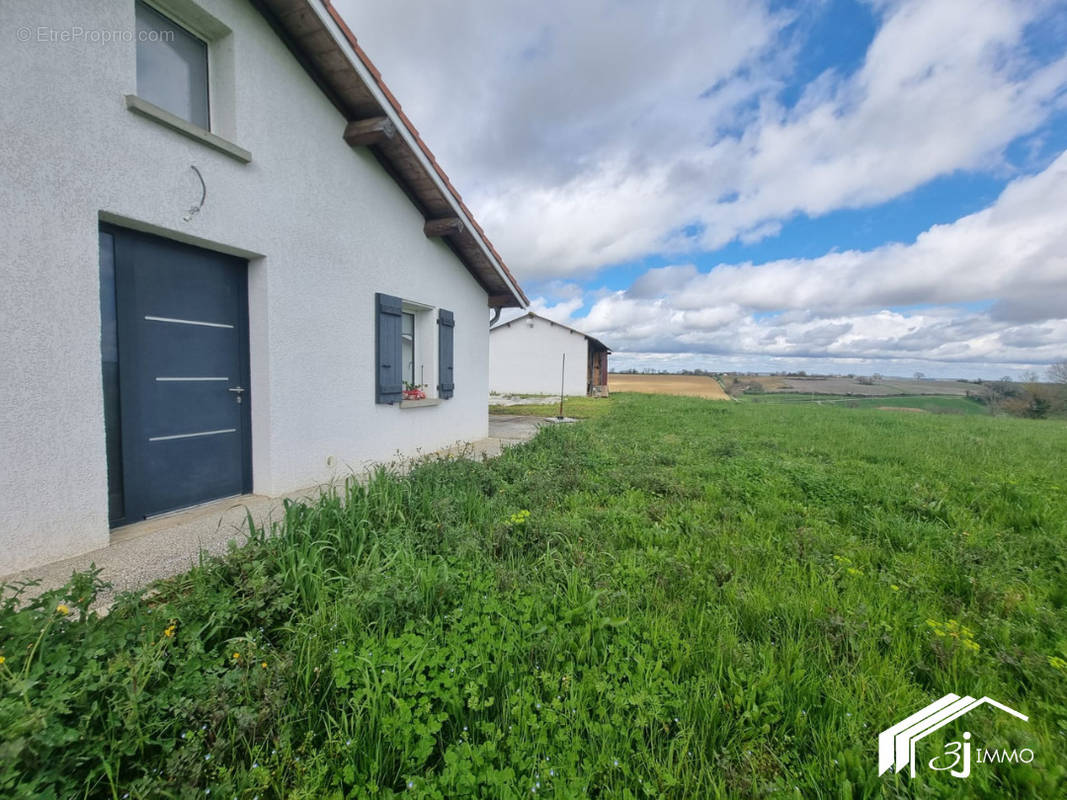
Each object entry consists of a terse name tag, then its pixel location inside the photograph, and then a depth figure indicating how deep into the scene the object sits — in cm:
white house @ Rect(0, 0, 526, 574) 264
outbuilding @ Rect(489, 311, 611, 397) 2331
